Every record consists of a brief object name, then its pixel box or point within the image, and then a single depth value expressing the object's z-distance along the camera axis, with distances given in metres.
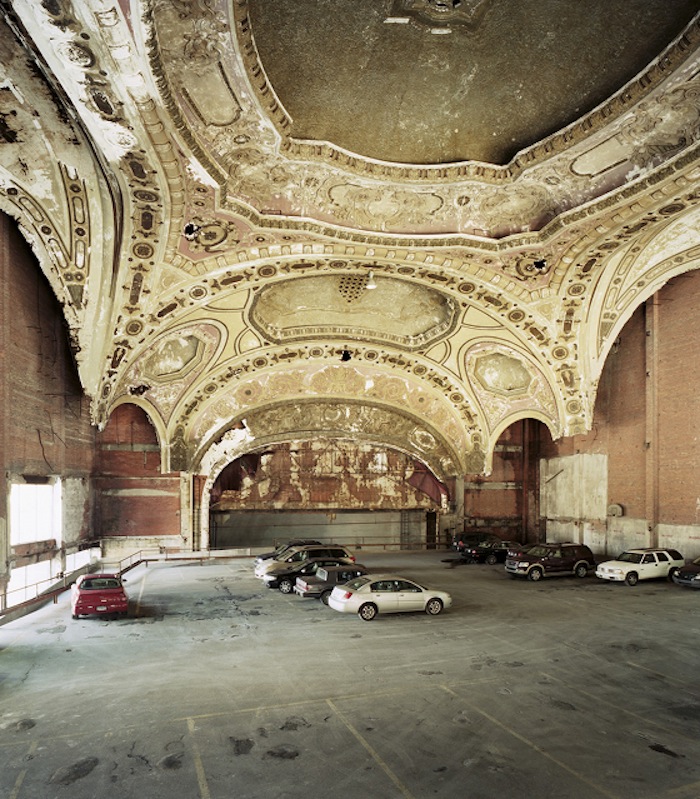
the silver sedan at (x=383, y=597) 13.63
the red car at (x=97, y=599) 13.44
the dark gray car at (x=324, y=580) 15.88
